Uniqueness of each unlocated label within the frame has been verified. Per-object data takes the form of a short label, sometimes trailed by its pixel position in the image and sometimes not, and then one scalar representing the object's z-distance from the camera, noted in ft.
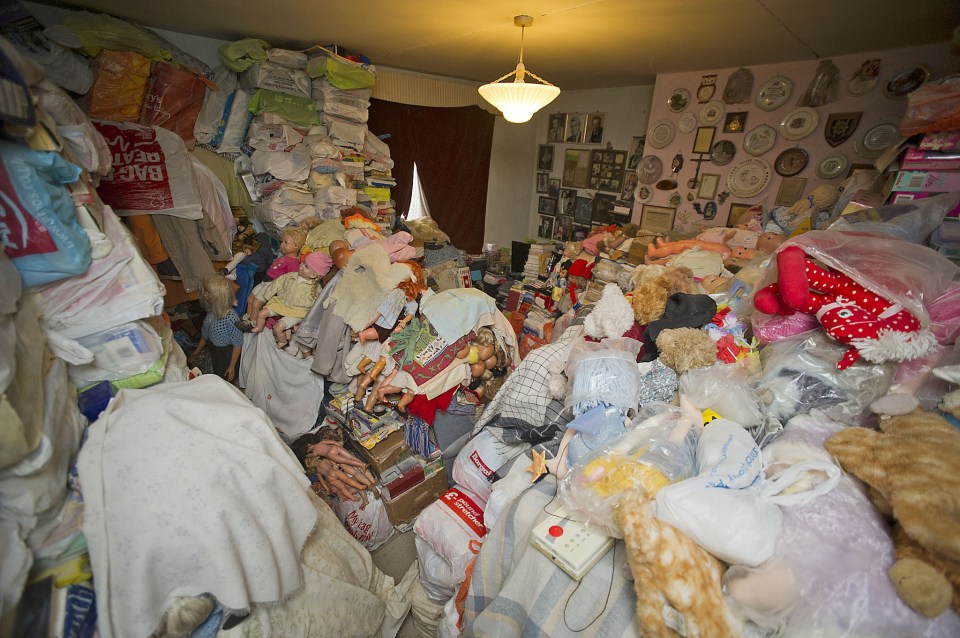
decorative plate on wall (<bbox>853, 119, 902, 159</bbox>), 9.06
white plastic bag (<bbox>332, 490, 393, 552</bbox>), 6.66
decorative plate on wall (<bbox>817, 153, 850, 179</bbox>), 9.86
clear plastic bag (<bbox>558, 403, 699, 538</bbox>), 3.03
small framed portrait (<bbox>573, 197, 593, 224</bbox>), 17.03
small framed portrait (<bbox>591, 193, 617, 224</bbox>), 16.28
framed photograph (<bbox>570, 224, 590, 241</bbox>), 17.46
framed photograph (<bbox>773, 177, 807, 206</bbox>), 10.50
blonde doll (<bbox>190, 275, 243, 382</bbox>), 8.70
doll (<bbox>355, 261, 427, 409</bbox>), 6.97
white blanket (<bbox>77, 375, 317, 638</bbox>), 2.88
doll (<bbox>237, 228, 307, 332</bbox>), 9.35
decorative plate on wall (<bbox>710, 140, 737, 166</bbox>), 11.60
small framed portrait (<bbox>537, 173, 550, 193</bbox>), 18.62
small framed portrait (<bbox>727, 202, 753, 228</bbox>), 11.58
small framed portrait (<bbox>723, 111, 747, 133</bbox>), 11.19
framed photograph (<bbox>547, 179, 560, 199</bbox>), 18.19
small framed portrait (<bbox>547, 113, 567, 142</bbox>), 17.21
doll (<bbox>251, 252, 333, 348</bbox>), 8.29
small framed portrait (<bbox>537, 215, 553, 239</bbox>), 19.18
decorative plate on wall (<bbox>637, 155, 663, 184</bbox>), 13.25
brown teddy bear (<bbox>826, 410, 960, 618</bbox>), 2.21
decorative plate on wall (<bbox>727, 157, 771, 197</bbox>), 11.12
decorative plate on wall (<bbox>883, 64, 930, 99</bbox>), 8.47
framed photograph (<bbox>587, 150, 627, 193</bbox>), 15.71
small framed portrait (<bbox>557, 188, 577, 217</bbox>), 17.66
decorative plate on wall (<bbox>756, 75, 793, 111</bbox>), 10.33
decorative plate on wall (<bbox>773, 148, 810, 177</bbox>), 10.40
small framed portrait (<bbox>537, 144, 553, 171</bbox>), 18.17
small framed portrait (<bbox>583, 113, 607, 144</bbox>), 15.80
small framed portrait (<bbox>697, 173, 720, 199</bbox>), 12.03
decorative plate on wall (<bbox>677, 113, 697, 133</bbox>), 12.09
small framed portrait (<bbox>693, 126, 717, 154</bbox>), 11.82
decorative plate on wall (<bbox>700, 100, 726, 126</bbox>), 11.51
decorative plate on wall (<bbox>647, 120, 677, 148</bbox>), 12.67
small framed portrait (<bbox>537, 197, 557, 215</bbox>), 18.66
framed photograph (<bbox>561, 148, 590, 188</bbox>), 16.81
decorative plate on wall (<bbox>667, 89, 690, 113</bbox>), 12.11
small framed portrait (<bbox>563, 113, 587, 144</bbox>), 16.47
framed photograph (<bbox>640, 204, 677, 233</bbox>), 13.29
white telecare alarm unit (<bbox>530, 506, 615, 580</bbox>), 3.00
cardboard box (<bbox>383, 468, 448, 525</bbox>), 6.84
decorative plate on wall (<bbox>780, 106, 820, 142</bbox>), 10.10
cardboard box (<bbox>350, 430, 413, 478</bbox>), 6.66
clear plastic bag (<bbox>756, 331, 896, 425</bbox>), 3.69
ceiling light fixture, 7.50
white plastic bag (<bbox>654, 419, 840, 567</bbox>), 2.50
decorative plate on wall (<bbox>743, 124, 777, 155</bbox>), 10.81
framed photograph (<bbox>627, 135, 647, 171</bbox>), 14.80
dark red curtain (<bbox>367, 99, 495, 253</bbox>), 14.34
